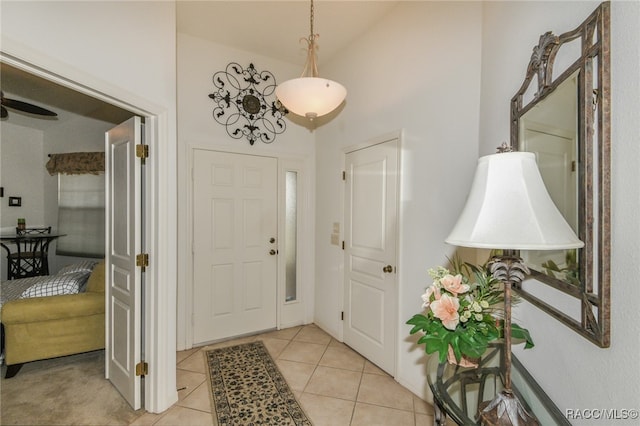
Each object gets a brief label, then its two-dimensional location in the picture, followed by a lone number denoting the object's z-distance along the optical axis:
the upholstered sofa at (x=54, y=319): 2.36
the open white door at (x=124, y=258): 2.08
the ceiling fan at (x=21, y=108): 2.74
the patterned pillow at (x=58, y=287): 2.54
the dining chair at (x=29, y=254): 3.96
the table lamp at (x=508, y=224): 0.78
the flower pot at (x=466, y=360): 1.12
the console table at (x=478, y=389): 0.93
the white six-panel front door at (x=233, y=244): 3.06
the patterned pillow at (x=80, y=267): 3.15
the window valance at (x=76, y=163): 4.15
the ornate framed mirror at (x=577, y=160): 0.79
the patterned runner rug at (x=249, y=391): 1.99
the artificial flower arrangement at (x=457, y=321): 1.01
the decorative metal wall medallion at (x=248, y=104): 3.14
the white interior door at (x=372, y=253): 2.53
